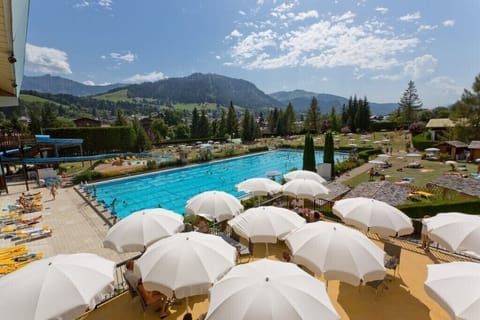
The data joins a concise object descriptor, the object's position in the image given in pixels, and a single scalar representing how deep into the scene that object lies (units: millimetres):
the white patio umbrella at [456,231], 5449
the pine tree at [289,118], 62781
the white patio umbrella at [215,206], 7637
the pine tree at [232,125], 57156
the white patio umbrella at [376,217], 6230
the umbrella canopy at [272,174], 19225
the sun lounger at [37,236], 11151
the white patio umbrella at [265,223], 6102
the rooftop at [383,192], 12498
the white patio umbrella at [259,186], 10078
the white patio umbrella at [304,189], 9273
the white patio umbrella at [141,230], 5938
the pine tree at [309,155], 19938
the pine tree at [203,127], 58219
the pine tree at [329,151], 21969
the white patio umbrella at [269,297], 3252
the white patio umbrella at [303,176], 11445
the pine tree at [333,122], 63875
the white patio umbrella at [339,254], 4449
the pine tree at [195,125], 58188
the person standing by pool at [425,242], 7534
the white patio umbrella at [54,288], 3607
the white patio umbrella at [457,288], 3461
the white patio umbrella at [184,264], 4215
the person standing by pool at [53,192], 17089
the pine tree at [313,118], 64250
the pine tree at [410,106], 57969
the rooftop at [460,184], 12242
